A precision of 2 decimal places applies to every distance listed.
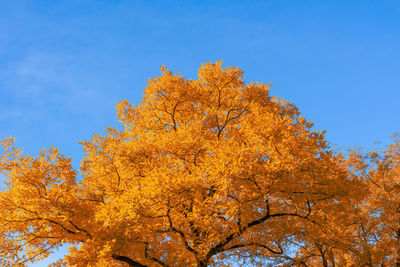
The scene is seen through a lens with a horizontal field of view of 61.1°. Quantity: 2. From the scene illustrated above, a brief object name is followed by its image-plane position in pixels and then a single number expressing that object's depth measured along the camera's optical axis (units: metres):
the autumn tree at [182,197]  10.47
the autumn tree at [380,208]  16.17
